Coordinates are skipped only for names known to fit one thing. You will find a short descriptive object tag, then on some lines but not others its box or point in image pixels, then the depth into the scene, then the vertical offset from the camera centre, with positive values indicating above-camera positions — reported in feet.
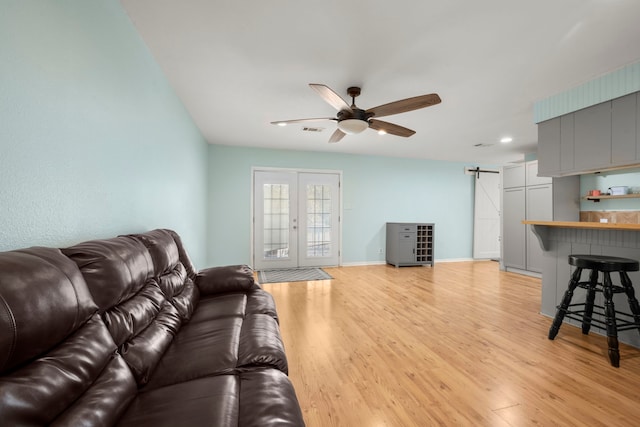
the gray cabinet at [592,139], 8.25 +2.67
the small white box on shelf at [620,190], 10.05 +1.03
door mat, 15.30 -3.64
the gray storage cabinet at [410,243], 18.76 -1.95
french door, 17.85 -0.28
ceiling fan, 7.42 +3.17
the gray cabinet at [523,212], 15.76 +0.29
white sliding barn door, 21.61 -0.04
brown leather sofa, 2.09 -1.58
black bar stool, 6.71 -1.99
